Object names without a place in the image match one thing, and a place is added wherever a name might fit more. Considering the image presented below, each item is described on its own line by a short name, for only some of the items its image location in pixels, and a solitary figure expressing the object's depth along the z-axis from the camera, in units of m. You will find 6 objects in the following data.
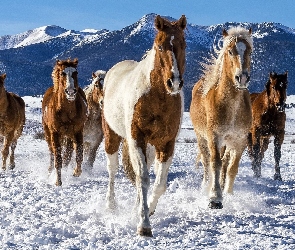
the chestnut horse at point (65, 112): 18.16
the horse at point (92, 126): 23.89
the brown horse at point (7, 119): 23.16
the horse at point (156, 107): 9.78
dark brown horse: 20.36
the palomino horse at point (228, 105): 12.35
